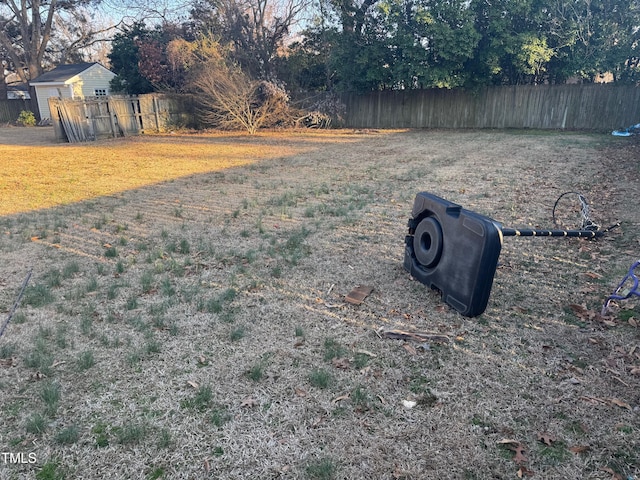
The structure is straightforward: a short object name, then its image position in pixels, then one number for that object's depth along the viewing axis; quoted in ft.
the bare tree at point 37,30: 96.22
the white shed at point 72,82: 87.76
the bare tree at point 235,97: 57.82
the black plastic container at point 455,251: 9.72
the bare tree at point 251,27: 68.85
